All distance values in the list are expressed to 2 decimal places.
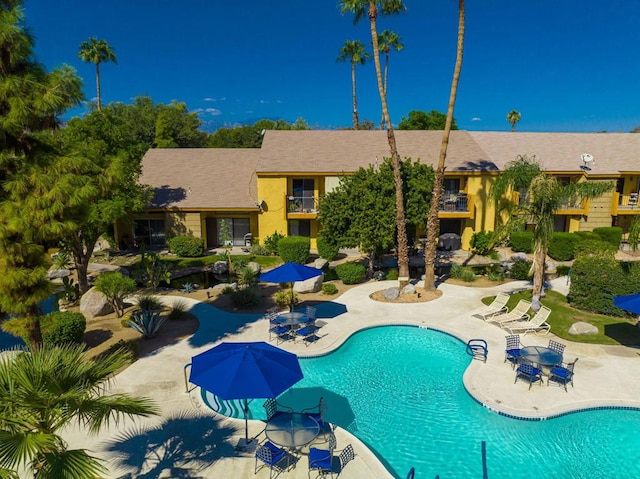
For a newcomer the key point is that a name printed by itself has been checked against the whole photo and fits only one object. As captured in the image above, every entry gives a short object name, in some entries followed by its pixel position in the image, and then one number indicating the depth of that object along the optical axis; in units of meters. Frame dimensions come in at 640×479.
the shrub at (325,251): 27.42
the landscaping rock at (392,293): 20.94
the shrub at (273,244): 30.45
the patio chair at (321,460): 9.02
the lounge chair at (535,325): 16.55
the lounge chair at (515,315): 17.55
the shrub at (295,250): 26.91
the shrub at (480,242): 30.11
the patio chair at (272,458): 9.00
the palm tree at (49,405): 5.39
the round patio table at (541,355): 12.97
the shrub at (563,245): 28.33
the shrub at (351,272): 23.55
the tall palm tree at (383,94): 20.70
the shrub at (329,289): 22.00
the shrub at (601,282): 17.31
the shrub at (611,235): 30.62
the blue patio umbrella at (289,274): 17.20
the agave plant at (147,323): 16.17
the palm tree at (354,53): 45.66
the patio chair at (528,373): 12.57
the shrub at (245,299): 19.98
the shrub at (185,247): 29.93
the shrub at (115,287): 17.62
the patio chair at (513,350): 13.88
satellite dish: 31.41
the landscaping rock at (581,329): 16.09
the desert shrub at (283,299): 20.27
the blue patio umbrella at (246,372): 9.14
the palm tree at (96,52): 43.22
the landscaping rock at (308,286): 22.03
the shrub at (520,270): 23.97
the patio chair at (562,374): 12.45
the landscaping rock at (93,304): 18.14
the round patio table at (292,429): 9.69
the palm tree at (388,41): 42.38
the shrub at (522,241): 29.67
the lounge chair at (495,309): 18.39
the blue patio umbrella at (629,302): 13.22
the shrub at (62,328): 14.00
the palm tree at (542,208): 17.80
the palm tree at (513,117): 57.99
